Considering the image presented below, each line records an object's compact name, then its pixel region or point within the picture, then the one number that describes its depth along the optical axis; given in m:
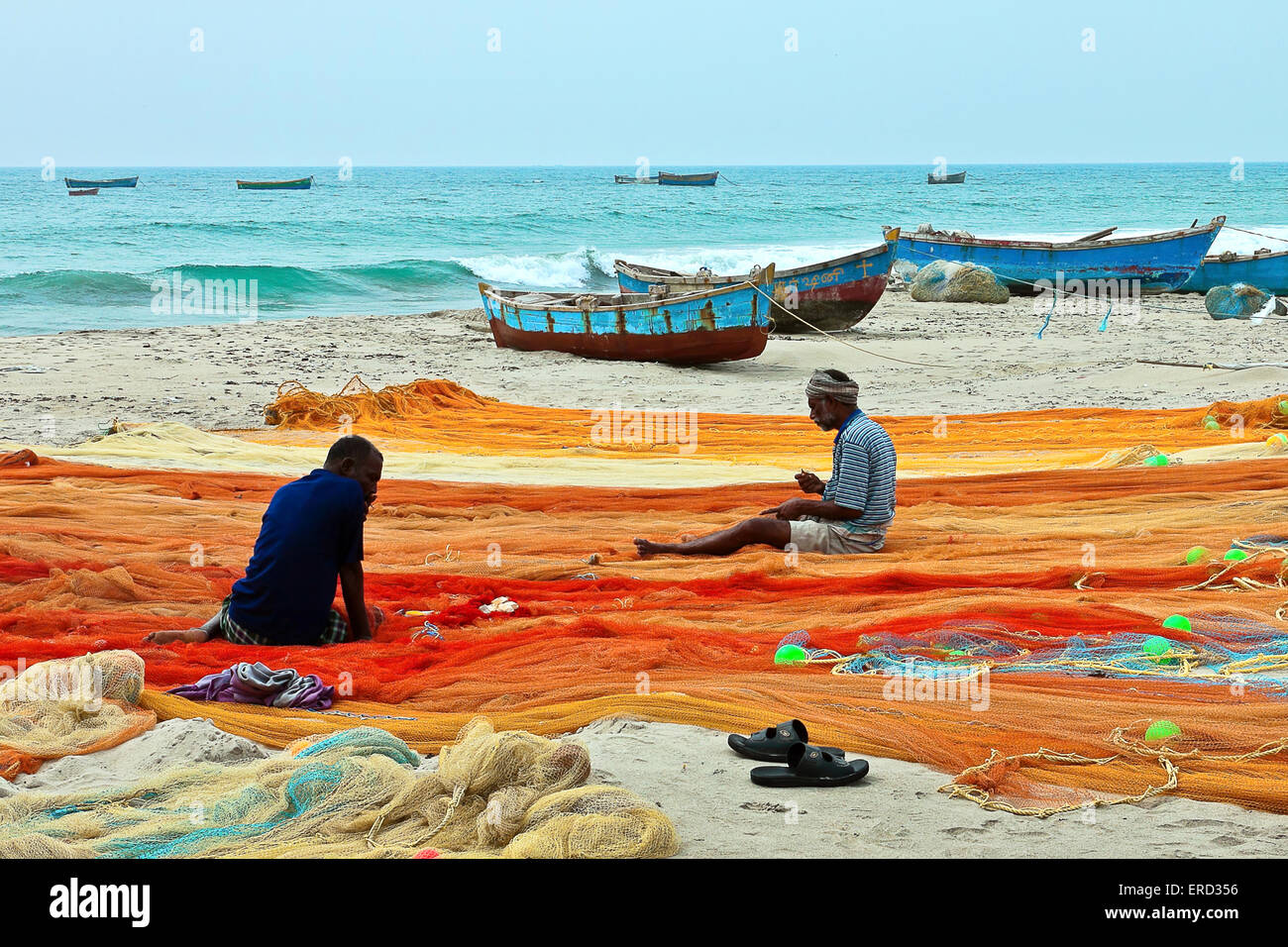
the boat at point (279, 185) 70.44
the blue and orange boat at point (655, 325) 15.33
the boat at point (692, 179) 80.88
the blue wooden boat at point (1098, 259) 25.20
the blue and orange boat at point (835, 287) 18.52
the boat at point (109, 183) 66.19
